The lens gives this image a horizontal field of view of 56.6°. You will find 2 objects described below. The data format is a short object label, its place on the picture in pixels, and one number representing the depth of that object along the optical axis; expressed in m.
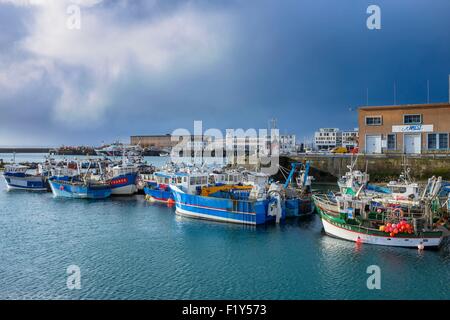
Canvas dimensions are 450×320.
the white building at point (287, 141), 108.81
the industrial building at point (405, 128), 50.22
